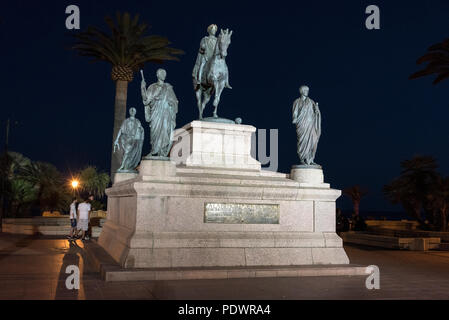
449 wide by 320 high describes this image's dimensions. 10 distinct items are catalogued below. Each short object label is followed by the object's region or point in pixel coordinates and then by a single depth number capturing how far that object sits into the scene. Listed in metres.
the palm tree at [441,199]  31.25
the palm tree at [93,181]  47.88
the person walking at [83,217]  18.11
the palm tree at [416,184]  34.38
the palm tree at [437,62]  24.53
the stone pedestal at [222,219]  10.39
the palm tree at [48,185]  39.27
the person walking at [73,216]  18.73
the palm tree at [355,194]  50.73
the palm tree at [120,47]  29.70
